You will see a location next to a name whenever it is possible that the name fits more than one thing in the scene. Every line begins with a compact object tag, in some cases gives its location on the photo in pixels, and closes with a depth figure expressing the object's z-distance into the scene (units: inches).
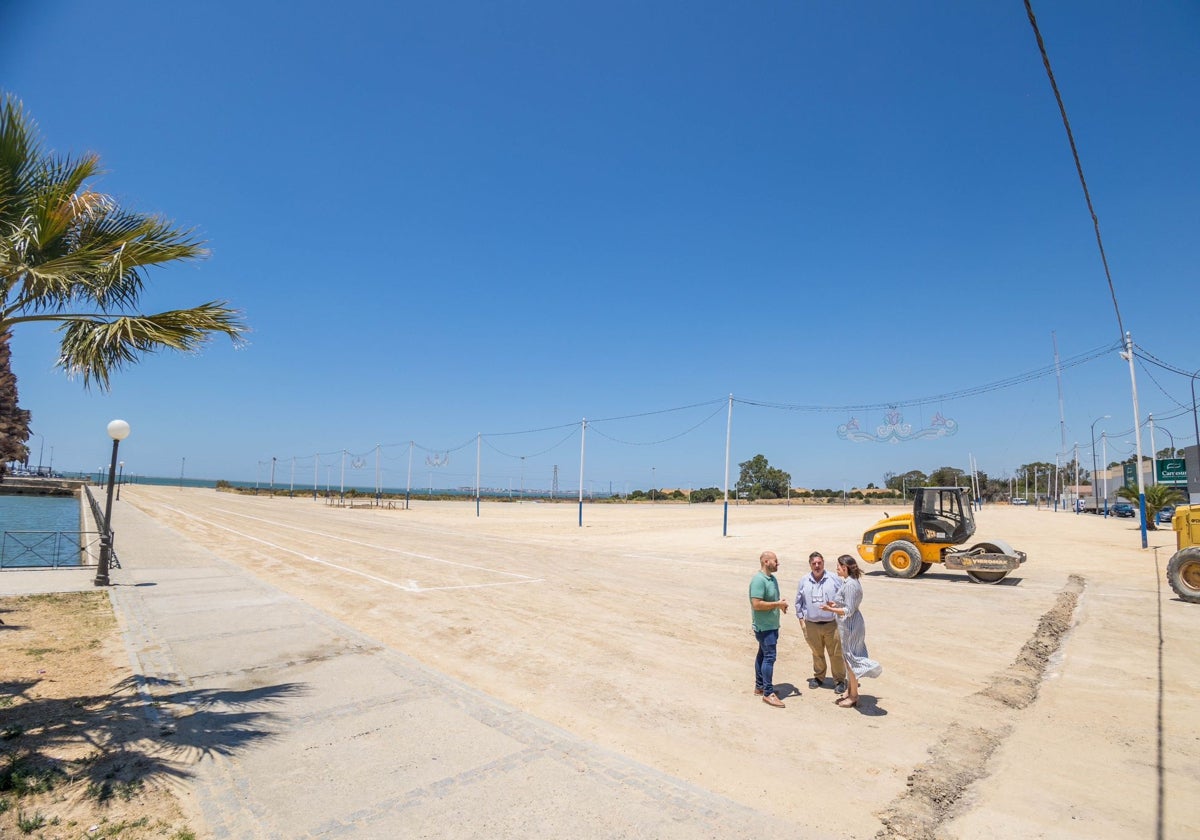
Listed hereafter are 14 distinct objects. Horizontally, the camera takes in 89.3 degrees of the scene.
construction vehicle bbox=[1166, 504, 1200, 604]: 512.4
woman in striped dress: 251.4
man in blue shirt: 262.1
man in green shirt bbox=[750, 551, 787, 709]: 260.2
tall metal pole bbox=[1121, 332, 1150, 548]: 938.1
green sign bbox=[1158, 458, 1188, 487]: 1368.1
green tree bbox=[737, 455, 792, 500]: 4916.3
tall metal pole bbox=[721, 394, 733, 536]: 1349.3
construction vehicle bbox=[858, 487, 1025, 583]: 629.0
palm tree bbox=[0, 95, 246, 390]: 209.2
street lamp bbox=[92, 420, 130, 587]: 519.8
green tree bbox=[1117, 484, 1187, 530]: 1316.4
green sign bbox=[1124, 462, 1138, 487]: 1806.1
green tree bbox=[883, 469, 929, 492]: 4867.1
